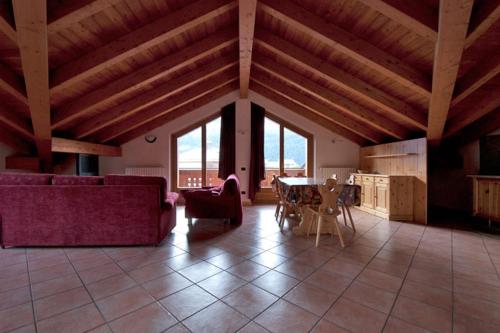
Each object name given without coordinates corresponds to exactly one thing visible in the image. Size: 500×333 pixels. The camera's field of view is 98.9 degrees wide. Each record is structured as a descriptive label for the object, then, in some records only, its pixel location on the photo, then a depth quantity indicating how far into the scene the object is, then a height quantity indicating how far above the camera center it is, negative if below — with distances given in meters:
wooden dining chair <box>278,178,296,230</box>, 3.55 -0.57
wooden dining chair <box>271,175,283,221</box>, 4.03 -0.42
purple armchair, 3.71 -0.64
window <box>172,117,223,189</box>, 6.09 +0.30
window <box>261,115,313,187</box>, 6.10 +0.47
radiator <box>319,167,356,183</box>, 5.79 -0.18
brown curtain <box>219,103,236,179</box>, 5.80 +0.56
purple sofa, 2.66 -0.56
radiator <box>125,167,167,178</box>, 5.73 -0.15
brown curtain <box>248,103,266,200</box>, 5.82 +0.35
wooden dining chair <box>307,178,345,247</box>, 2.79 -0.46
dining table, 3.06 -0.45
